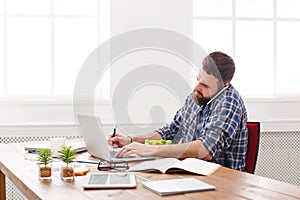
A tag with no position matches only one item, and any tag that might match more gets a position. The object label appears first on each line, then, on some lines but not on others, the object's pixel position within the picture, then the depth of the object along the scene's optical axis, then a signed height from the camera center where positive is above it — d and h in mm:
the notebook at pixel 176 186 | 1740 -317
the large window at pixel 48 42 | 3932 +407
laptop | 2297 -206
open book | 2137 -302
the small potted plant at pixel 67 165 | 1960 -271
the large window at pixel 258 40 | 4246 +452
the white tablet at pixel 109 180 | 1834 -314
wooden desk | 1715 -329
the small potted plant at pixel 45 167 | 1992 -277
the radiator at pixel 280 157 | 4141 -492
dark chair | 2783 -277
